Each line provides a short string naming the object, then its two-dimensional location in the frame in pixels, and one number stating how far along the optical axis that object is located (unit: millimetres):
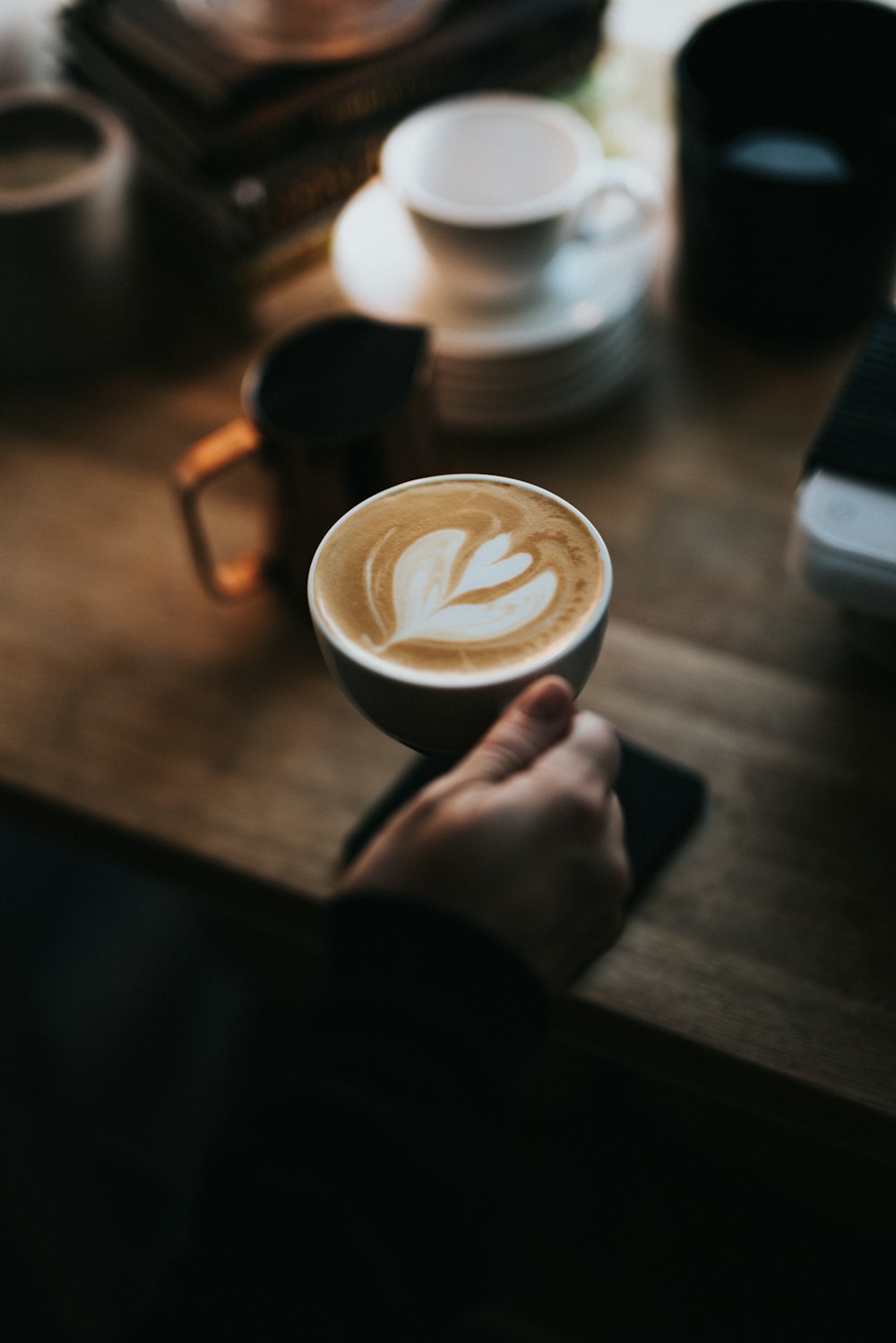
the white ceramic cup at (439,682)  368
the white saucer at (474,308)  674
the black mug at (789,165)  662
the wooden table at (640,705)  505
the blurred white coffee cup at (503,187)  649
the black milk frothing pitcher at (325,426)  530
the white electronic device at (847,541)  515
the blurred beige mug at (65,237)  713
